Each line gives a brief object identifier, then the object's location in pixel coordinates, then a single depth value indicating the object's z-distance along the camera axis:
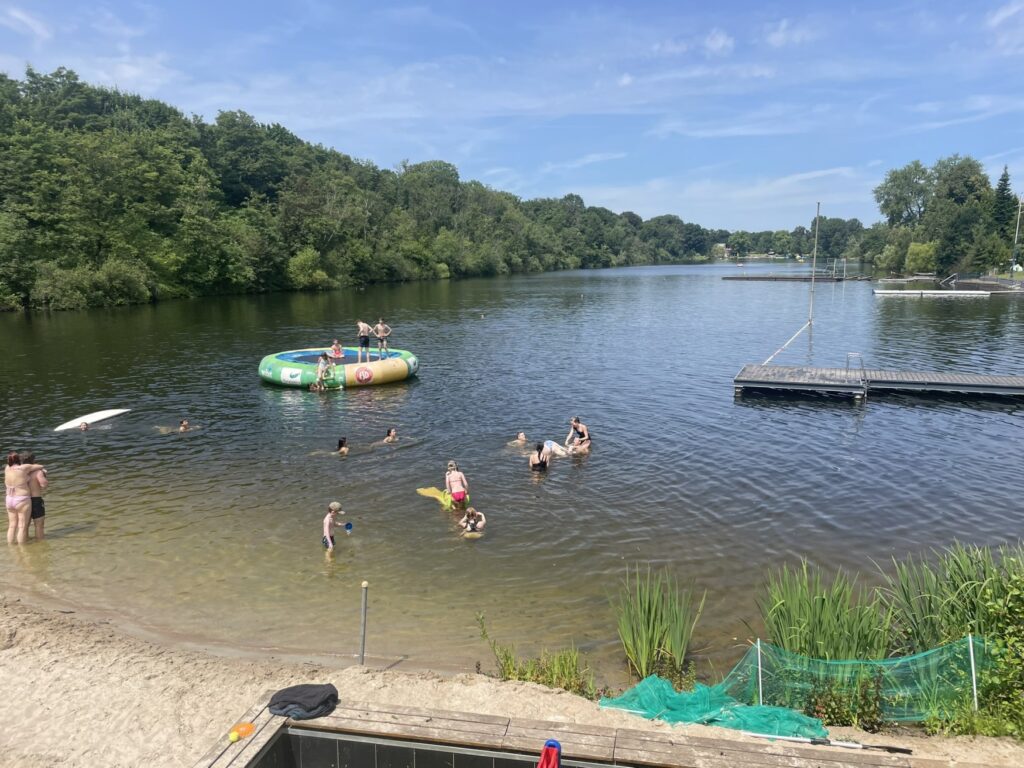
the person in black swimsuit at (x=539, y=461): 15.83
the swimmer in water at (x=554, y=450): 16.20
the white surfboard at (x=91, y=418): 18.63
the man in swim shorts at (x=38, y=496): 11.70
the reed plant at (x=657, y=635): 7.84
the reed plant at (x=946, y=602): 7.02
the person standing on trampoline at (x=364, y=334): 26.81
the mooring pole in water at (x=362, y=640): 7.82
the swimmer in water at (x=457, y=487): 13.48
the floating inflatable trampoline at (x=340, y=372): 24.34
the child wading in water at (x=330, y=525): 11.59
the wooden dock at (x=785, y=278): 90.38
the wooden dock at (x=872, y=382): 22.44
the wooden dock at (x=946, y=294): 58.69
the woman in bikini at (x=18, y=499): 11.41
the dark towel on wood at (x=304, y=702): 4.86
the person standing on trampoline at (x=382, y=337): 27.02
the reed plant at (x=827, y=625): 7.11
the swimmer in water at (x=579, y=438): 17.31
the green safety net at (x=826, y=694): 6.25
